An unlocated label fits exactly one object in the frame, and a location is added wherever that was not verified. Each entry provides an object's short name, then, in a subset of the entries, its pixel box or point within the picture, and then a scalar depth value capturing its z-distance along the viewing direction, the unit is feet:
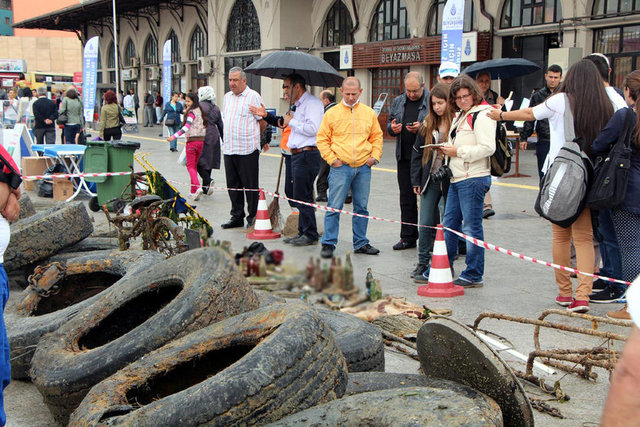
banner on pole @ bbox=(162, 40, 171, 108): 98.12
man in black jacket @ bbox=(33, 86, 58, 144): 56.75
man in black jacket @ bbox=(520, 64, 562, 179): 29.12
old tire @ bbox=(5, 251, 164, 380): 14.48
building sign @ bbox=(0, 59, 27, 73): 186.60
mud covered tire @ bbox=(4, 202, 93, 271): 19.71
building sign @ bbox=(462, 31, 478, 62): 70.81
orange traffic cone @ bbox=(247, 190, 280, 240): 28.66
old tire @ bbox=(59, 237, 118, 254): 22.30
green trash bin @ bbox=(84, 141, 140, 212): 35.01
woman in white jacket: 20.20
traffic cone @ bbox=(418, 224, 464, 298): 20.24
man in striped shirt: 29.99
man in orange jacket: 24.81
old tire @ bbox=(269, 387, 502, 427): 8.95
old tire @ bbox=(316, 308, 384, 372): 13.14
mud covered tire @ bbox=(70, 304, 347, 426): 9.36
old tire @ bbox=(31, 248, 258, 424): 11.86
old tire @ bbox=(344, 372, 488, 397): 11.09
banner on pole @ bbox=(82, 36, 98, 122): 75.15
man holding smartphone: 25.09
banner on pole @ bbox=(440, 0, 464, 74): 50.24
